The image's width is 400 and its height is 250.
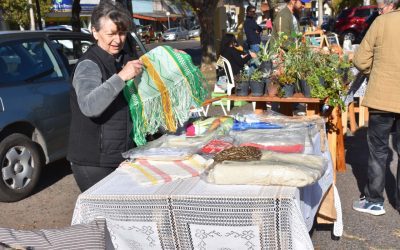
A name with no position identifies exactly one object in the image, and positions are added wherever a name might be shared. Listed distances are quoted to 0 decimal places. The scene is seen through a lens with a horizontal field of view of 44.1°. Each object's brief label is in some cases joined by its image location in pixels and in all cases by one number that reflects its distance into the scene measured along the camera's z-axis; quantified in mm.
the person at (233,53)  9250
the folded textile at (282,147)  2579
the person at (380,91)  3674
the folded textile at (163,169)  2361
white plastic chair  8188
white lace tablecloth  2090
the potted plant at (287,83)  4223
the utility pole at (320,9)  34706
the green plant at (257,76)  4387
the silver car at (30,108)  4832
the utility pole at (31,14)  32822
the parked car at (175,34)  47531
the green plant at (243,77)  4479
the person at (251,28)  13039
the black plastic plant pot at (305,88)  4152
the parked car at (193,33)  48825
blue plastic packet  3139
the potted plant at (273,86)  4289
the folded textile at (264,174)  2096
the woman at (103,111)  2424
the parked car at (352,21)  24970
